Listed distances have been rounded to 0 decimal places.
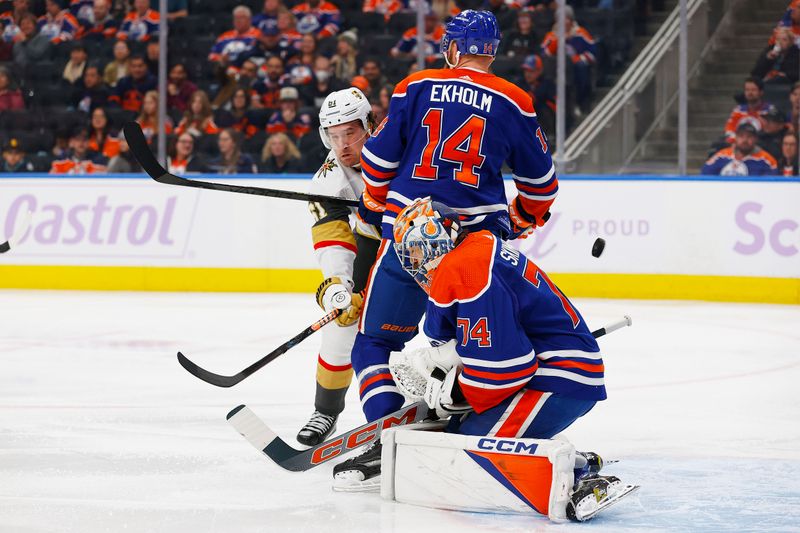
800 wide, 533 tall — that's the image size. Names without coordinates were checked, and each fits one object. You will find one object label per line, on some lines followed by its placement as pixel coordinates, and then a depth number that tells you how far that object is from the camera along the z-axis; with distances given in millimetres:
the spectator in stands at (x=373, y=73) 17172
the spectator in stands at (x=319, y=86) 17578
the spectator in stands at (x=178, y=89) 17734
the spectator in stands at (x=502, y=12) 17281
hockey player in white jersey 7453
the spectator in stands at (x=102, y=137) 17687
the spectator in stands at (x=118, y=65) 18125
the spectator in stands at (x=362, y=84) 17250
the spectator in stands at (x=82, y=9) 18781
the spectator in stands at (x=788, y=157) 15445
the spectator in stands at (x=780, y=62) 15586
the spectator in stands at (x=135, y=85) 17875
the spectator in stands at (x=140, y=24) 18047
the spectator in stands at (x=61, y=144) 17891
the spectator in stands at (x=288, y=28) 18219
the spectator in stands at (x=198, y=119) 17609
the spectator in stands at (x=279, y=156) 17141
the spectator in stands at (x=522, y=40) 16859
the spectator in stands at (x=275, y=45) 18203
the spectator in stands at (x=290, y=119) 17391
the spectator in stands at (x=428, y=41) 16922
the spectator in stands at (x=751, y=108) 15672
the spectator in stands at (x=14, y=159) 17656
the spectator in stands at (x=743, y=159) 15641
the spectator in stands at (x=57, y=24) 18781
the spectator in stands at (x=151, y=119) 17547
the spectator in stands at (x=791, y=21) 15727
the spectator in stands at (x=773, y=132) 15531
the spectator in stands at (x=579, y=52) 16422
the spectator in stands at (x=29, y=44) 18609
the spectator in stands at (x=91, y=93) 18203
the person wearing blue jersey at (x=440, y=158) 6676
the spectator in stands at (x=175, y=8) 18078
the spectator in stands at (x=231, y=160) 17344
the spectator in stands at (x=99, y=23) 18609
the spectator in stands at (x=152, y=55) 17812
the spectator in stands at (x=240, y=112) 17578
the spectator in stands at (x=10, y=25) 18562
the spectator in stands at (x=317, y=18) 18156
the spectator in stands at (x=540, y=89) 16453
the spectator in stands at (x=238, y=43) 18437
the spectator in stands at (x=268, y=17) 18359
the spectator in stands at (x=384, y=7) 17828
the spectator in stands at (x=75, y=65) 18484
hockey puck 7336
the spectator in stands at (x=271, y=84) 17859
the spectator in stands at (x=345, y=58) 17578
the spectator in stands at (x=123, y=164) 17469
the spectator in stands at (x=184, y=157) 17437
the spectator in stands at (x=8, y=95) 18234
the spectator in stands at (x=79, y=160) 17609
